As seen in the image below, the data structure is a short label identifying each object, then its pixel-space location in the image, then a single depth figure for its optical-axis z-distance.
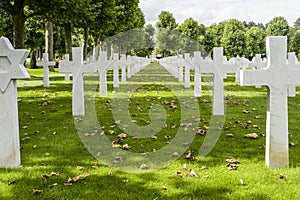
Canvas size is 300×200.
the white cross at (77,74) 8.79
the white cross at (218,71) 8.77
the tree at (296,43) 73.44
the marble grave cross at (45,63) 16.26
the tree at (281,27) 73.14
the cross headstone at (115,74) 15.12
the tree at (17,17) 16.77
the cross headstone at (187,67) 14.22
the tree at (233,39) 68.00
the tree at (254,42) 71.50
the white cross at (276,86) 4.66
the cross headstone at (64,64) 8.85
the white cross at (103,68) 11.84
